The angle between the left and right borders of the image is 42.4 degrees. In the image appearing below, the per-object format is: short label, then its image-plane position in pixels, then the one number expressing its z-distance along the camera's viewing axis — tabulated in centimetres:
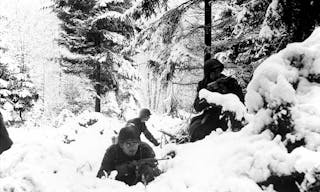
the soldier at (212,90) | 521
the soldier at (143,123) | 807
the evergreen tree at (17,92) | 2042
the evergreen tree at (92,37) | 1903
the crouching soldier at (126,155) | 432
